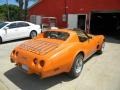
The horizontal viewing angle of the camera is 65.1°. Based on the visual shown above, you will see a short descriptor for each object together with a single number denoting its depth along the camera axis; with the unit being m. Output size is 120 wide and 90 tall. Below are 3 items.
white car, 5.84
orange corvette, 2.53
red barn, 8.05
